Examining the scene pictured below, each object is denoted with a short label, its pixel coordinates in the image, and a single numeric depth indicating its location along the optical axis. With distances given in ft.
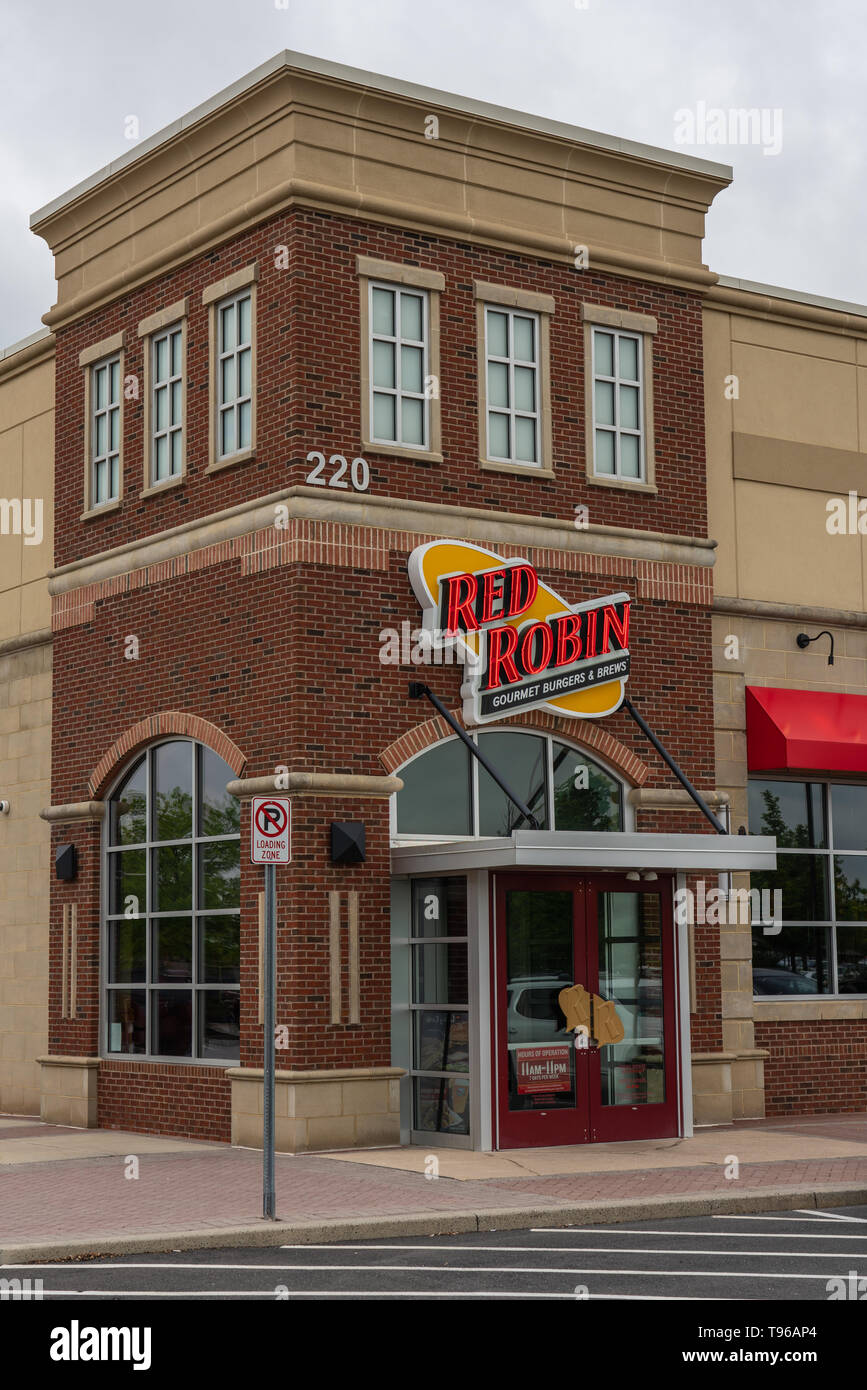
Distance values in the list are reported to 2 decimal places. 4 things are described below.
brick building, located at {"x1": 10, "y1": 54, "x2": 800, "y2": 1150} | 55.77
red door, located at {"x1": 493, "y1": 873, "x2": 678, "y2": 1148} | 54.49
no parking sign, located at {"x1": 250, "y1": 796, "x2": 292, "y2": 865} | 41.73
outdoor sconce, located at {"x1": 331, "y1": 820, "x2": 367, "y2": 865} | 55.57
